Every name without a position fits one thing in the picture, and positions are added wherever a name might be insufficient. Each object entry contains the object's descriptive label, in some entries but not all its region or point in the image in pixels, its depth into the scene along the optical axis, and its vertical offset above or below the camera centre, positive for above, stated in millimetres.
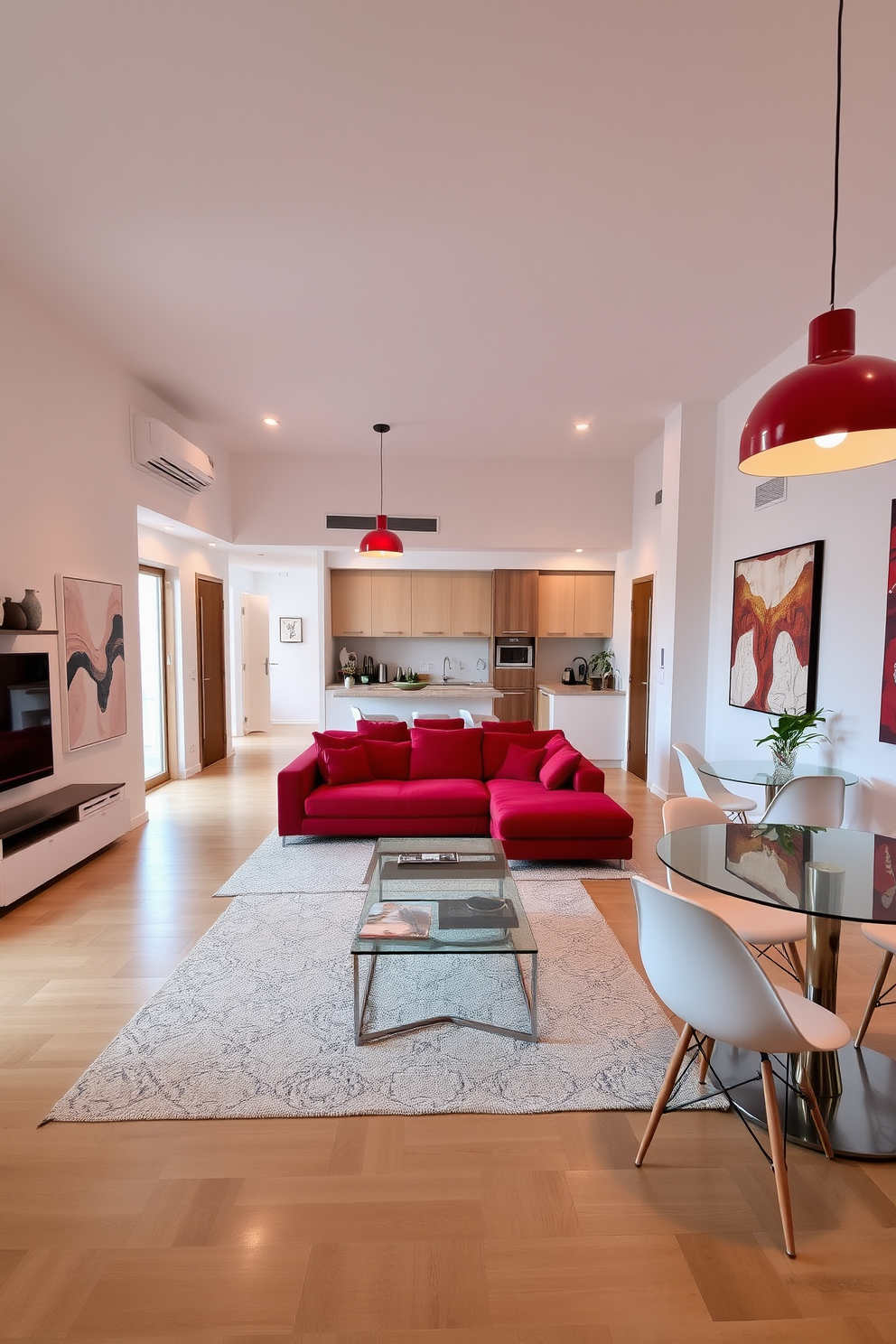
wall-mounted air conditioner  5020 +1406
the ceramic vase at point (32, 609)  3709 +136
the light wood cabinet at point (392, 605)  8359 +380
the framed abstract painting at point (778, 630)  4180 +50
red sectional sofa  4375 -1111
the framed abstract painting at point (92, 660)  4293 -182
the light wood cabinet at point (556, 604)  8195 +397
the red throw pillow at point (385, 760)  5273 -972
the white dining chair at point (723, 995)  1662 -915
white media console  3535 -1162
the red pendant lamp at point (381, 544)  5695 +779
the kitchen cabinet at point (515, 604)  8195 +392
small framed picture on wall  10414 +85
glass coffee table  2514 -1156
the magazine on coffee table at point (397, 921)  2617 -1158
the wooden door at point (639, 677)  7105 -432
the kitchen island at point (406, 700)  7535 -751
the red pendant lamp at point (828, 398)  1597 +587
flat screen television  3650 -489
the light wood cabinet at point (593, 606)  8195 +377
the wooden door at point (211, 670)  7578 -418
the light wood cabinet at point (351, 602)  8320 +410
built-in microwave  8359 -217
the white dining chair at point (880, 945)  2291 -1046
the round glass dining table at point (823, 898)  1896 -736
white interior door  9879 -412
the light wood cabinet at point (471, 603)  8367 +409
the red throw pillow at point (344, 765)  5000 -970
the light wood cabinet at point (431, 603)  8359 +406
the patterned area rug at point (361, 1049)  2221 -1525
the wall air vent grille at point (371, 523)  7219 +1208
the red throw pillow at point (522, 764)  5172 -981
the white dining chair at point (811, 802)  3297 -803
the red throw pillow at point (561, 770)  4805 -952
